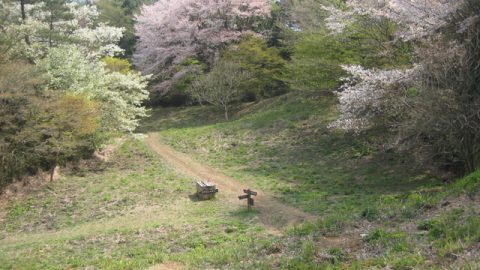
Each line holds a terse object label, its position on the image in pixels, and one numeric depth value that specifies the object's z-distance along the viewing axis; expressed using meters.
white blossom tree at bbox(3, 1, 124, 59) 20.89
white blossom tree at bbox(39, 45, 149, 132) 21.05
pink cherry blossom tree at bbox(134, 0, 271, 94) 35.50
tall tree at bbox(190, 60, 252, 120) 31.31
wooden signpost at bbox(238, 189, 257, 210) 14.33
